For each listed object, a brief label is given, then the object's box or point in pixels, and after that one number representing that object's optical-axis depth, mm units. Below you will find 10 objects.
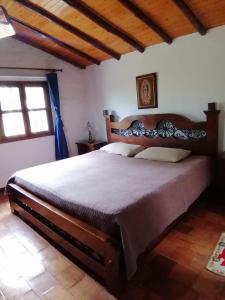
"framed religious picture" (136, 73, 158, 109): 3502
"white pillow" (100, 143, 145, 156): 3432
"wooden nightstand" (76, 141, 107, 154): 4324
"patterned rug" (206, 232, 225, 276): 1799
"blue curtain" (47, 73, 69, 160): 4164
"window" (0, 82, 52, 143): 3885
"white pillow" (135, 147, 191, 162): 2862
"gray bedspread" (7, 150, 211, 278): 1694
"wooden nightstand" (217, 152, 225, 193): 2711
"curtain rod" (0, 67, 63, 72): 3727
